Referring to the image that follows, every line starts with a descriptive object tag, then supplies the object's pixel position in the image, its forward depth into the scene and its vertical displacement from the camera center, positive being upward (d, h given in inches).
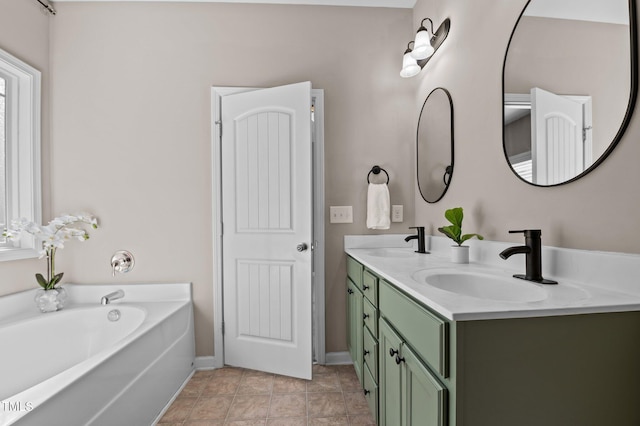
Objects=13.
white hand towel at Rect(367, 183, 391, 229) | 83.4 +1.1
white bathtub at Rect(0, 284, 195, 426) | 41.6 -27.6
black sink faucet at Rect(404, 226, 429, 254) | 74.6 -7.1
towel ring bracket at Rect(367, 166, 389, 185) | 86.9 +12.2
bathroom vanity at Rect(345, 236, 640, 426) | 28.2 -14.3
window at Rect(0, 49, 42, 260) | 75.6 +16.7
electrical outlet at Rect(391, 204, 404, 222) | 87.6 +0.0
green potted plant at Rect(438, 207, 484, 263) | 55.8 -4.5
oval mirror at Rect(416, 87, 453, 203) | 69.7 +16.8
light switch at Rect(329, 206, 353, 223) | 86.8 -0.5
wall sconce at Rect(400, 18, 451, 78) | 70.0 +40.6
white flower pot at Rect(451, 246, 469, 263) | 55.7 -7.9
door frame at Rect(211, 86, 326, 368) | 84.7 -3.4
